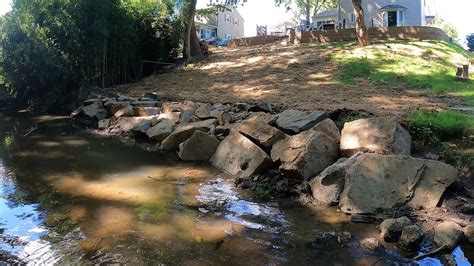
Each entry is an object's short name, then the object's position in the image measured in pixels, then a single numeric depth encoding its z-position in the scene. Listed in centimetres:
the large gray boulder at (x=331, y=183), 559
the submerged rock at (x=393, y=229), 441
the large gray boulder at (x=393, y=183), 510
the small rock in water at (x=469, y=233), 426
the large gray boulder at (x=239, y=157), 673
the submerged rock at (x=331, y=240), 442
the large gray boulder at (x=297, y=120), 738
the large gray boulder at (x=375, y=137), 602
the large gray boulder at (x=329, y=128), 691
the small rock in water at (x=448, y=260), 399
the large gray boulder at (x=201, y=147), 801
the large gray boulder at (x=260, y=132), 720
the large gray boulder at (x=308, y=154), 623
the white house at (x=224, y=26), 4847
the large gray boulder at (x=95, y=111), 1264
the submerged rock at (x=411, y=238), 423
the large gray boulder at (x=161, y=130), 947
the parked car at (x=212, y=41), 3676
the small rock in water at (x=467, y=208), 479
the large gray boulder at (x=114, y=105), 1230
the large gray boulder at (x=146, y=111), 1127
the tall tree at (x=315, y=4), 4672
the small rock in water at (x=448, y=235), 421
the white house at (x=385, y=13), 2872
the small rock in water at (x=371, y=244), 431
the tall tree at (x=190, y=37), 1917
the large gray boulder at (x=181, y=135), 880
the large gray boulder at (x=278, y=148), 681
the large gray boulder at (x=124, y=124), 1076
